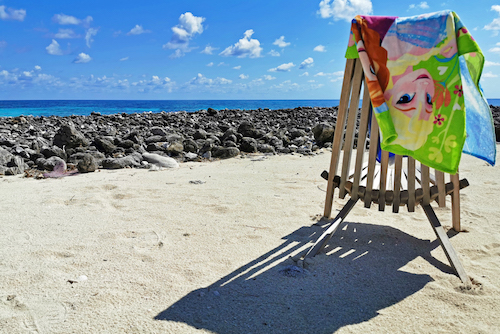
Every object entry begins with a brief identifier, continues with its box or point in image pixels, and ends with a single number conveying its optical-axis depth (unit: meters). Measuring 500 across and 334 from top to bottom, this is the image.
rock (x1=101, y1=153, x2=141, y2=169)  6.13
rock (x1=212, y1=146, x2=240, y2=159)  7.25
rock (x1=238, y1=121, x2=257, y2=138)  9.63
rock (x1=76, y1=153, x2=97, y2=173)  5.76
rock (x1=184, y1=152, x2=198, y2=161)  7.07
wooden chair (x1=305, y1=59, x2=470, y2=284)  2.70
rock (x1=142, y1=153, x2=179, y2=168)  6.32
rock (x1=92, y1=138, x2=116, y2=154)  7.68
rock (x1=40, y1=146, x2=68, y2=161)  6.67
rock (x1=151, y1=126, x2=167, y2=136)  10.54
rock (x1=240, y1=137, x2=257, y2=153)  7.80
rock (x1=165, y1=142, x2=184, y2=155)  7.48
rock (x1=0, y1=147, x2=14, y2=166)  5.91
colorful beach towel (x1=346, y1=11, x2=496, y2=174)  2.32
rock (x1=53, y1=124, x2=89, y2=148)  7.94
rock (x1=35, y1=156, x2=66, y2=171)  5.93
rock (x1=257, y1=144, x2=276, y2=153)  7.83
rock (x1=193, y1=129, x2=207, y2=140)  9.31
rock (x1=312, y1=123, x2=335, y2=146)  8.83
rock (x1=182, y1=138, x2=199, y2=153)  7.77
